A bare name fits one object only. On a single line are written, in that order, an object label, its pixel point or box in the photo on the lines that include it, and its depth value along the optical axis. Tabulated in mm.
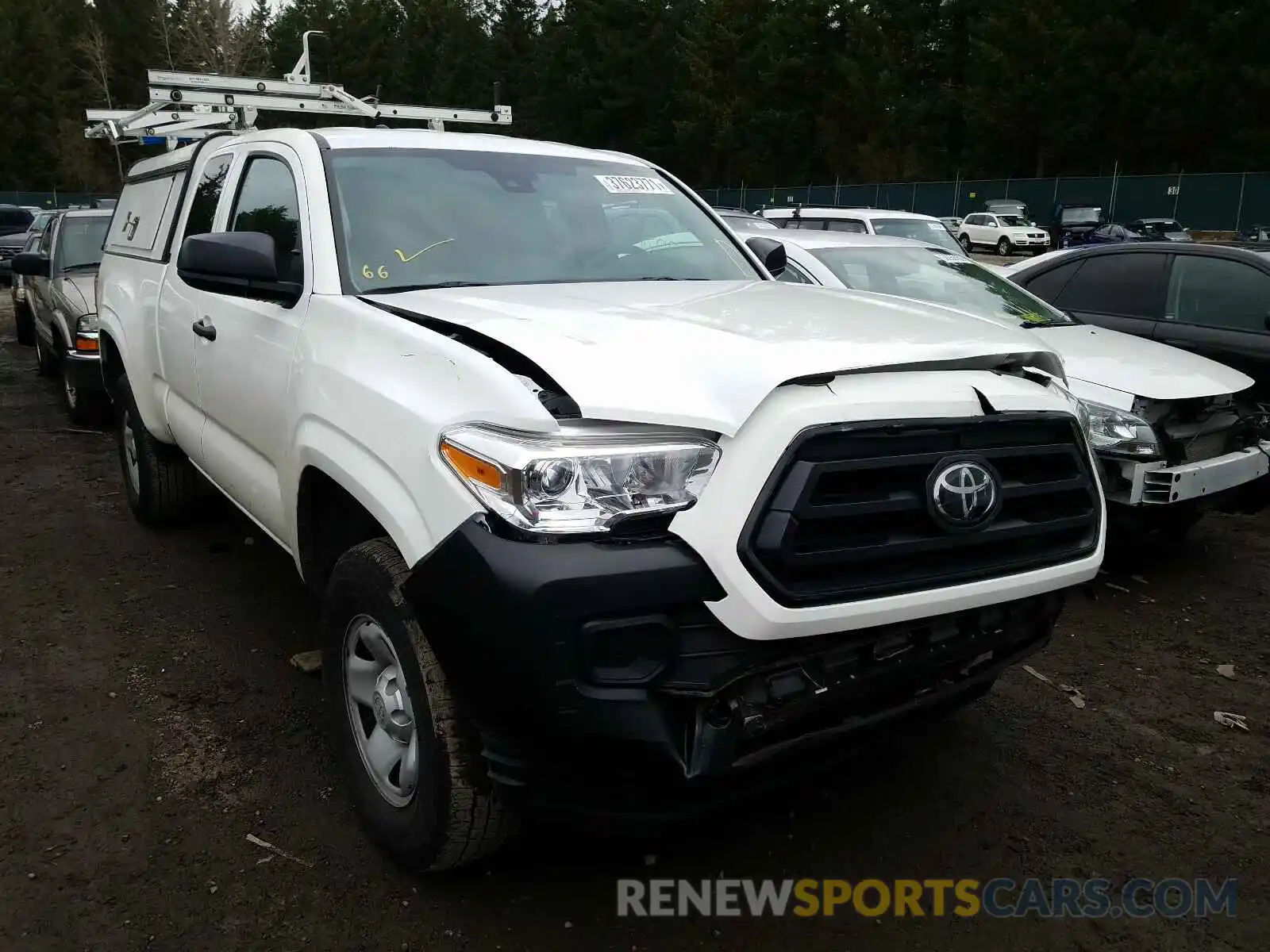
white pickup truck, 2146
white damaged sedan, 4973
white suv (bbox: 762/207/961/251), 11891
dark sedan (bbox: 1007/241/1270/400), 6590
